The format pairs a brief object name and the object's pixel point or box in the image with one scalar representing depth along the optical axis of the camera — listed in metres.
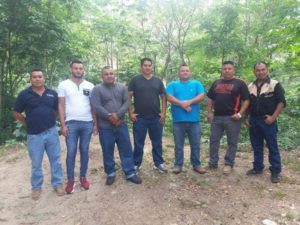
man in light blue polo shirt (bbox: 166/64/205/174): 5.34
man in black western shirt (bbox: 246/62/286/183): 5.12
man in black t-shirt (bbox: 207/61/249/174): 5.32
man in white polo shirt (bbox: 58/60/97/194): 4.86
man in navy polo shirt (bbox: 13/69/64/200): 4.79
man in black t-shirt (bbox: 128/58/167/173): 5.29
